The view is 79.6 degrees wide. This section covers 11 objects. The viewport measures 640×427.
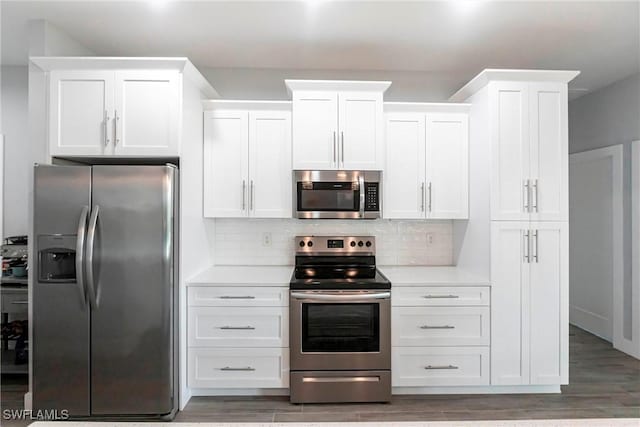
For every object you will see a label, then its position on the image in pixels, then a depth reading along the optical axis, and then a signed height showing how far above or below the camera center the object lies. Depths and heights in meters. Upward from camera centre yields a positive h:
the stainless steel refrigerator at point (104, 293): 2.44 -0.51
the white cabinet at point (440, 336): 2.84 -0.89
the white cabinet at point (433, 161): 3.23 +0.45
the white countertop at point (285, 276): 2.83 -0.48
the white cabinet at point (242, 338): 2.79 -0.90
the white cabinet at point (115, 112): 2.62 +0.69
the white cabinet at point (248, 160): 3.19 +0.45
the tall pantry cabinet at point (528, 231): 2.85 -0.11
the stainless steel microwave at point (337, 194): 3.10 +0.17
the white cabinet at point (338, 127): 3.06 +0.71
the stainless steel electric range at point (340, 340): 2.73 -0.90
